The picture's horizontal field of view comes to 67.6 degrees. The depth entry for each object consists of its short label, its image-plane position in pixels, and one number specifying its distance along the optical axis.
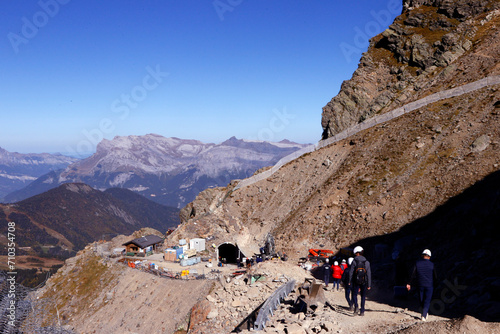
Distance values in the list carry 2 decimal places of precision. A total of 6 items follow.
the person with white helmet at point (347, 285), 15.84
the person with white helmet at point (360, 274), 14.78
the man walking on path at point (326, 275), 22.25
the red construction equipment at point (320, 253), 38.69
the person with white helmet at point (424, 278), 13.23
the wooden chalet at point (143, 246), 56.69
